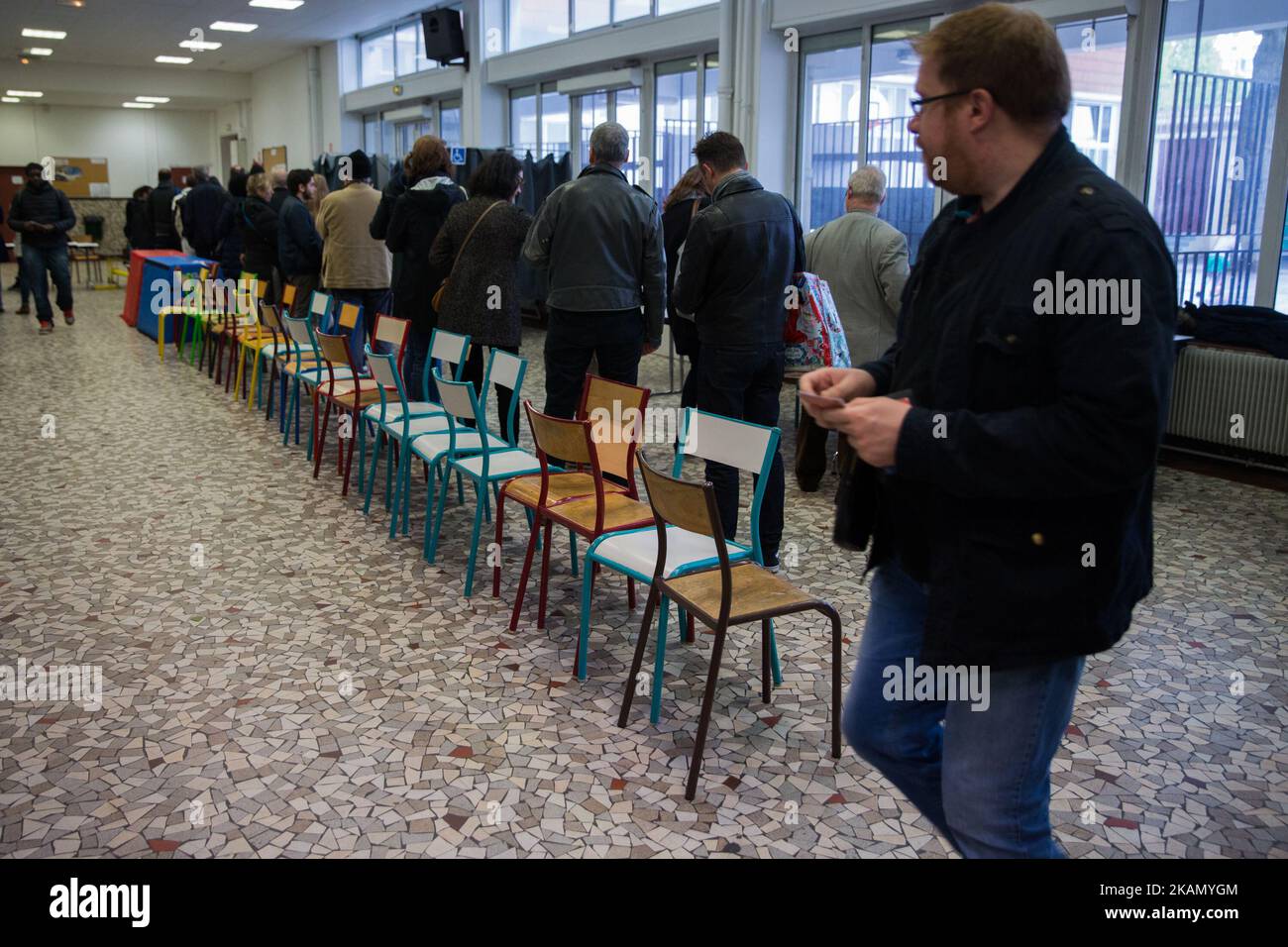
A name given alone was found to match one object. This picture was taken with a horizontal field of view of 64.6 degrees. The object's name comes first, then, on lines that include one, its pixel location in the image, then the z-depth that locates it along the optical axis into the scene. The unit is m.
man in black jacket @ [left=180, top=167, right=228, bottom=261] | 10.52
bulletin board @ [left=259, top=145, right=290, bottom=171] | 17.28
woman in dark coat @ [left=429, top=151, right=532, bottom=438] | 4.76
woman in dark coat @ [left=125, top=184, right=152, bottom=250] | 13.91
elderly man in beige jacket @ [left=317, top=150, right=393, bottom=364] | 6.23
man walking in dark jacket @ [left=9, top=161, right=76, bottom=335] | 10.00
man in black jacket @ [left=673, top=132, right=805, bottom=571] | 3.69
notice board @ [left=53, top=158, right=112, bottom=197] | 21.19
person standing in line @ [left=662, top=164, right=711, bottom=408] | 5.59
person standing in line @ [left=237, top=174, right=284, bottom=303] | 7.71
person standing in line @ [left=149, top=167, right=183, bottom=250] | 13.24
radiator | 5.19
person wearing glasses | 1.22
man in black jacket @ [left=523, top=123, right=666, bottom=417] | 4.18
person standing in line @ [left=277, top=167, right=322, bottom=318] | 7.04
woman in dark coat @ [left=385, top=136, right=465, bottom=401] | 5.33
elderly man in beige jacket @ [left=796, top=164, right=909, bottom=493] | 4.62
